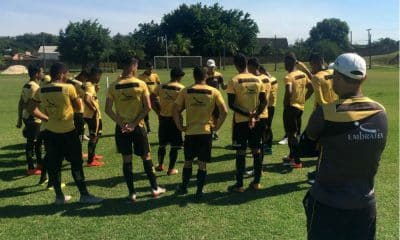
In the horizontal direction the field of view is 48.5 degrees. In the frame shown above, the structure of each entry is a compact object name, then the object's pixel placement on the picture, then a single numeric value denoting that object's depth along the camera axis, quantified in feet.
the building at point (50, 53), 334.28
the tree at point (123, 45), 227.20
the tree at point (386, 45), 319.06
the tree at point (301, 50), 229.45
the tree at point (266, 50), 242.64
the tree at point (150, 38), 234.38
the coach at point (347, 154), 10.39
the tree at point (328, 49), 238.50
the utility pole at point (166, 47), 218.44
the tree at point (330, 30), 442.59
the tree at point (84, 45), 234.58
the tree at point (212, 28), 239.91
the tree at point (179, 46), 225.35
